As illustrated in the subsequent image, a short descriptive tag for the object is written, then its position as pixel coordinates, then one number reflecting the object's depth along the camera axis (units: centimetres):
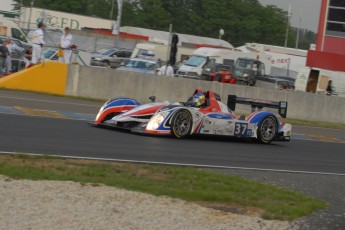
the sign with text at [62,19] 6850
